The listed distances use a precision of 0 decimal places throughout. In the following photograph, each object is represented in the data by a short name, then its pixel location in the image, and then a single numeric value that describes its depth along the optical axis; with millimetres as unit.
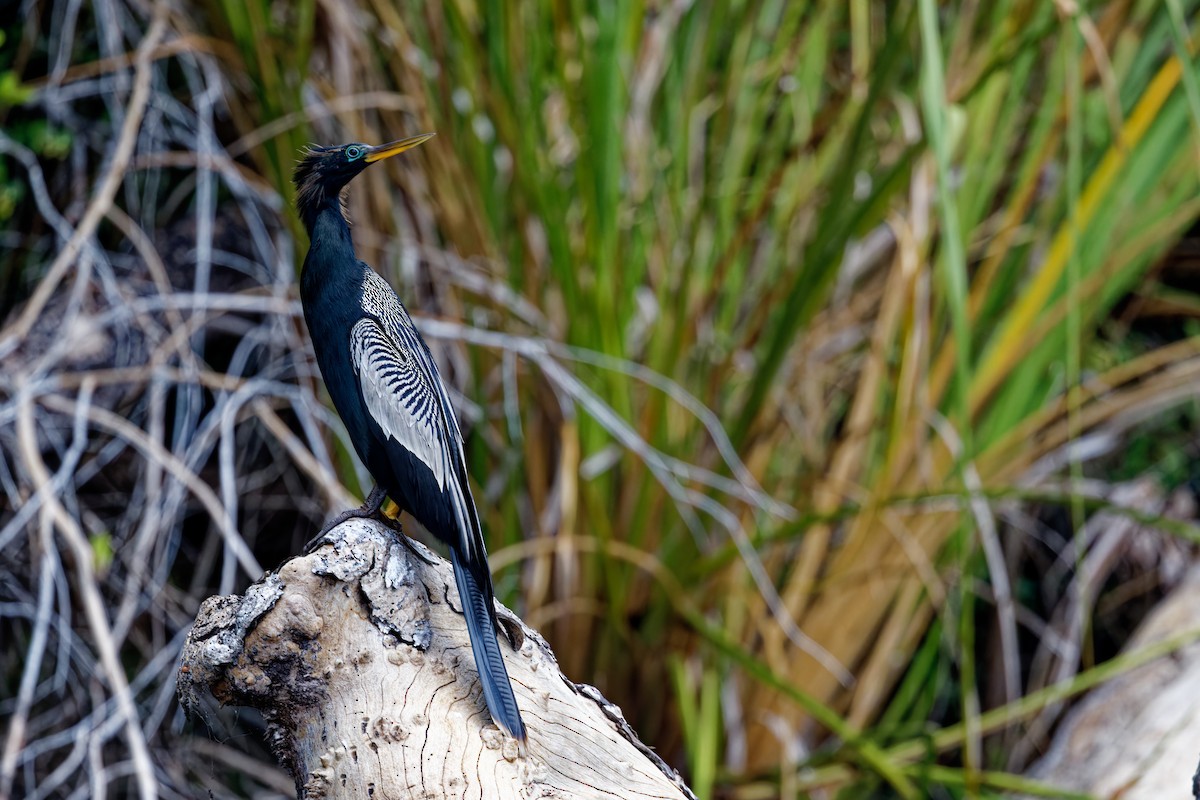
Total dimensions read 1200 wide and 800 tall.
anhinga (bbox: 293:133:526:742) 18060
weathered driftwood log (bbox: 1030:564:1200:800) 18886
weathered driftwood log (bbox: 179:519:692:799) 17889
